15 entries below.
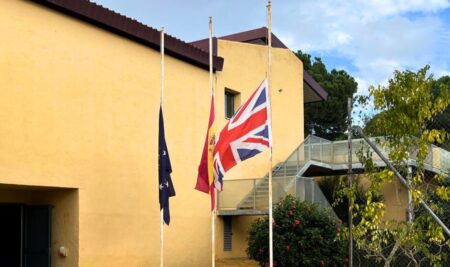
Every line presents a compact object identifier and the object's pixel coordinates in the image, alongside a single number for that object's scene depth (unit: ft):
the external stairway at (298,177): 62.80
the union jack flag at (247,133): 33.06
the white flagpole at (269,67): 31.71
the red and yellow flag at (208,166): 35.83
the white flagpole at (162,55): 43.79
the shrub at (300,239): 51.08
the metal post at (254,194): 65.41
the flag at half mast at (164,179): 39.70
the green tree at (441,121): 27.97
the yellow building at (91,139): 45.27
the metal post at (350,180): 30.32
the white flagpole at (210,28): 39.11
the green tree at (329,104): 135.85
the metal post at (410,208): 28.37
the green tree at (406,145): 27.76
